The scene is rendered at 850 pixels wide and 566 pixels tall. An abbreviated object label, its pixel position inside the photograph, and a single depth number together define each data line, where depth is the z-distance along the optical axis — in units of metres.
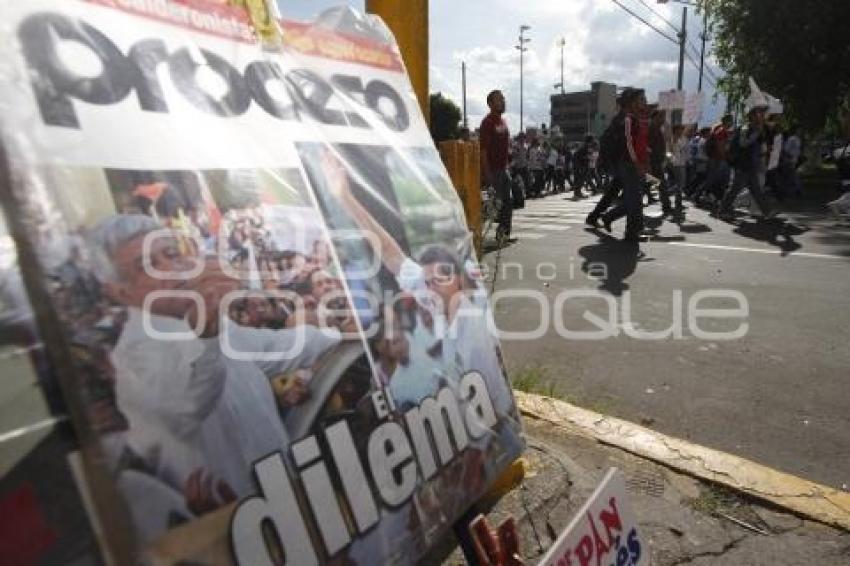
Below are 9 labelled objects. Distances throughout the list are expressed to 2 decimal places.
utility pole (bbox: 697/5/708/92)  19.35
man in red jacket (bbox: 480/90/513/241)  7.57
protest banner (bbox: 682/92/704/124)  19.72
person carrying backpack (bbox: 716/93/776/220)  9.55
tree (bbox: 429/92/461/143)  32.00
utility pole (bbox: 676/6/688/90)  27.81
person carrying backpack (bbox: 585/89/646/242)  7.79
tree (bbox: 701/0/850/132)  16.23
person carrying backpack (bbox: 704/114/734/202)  11.84
